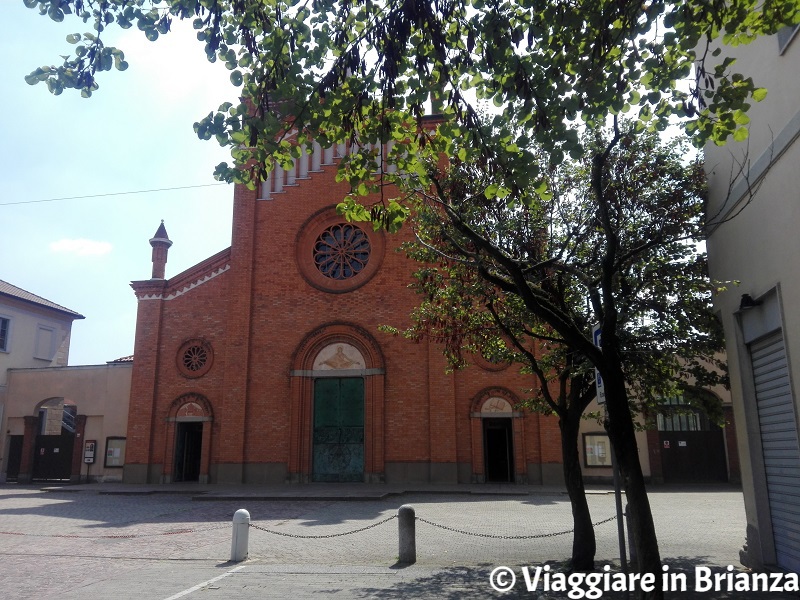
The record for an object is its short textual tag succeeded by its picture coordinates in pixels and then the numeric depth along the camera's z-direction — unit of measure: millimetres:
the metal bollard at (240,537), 10242
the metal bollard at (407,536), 9812
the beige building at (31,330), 31547
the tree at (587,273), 9594
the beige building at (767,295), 7461
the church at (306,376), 23484
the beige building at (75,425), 26516
